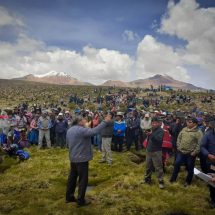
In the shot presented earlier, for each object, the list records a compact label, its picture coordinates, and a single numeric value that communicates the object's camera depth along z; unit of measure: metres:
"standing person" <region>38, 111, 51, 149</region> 14.97
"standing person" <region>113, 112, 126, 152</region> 13.84
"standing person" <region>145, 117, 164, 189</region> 8.74
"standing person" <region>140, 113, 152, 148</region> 14.60
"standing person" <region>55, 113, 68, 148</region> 15.24
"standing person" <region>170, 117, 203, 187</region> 8.70
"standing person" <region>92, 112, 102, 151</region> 14.79
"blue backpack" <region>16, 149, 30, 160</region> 12.42
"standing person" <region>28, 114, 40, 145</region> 15.56
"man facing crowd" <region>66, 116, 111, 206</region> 7.04
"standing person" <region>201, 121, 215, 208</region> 7.36
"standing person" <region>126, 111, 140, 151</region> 15.15
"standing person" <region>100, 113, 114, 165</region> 11.67
